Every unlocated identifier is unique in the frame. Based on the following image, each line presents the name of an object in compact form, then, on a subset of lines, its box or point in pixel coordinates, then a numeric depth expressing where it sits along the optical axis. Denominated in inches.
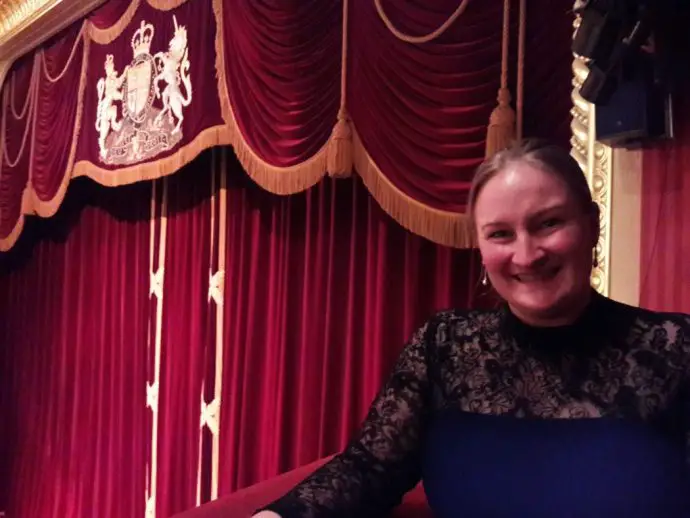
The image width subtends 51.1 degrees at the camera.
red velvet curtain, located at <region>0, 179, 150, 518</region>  132.3
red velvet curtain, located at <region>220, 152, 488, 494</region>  83.0
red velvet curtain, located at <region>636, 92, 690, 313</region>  56.9
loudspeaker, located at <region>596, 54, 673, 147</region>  56.1
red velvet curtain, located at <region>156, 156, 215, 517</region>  114.5
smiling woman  39.4
